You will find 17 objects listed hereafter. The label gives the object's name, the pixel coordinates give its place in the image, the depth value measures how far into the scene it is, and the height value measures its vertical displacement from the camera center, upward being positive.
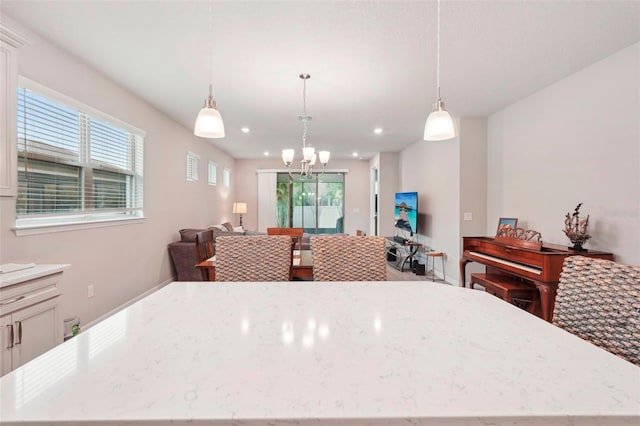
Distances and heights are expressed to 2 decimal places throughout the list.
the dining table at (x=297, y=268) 2.24 -0.46
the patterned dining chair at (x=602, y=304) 0.91 -0.32
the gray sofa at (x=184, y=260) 4.14 -0.71
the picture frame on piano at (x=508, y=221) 3.39 -0.11
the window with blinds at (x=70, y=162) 2.20 +0.44
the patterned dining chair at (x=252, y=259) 1.74 -0.29
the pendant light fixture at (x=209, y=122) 1.55 +0.48
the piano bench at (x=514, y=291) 2.64 -0.74
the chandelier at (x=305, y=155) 3.16 +0.67
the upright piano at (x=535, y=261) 2.36 -0.45
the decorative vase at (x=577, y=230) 2.52 -0.15
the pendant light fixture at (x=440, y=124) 1.46 +0.45
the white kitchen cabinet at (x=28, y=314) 1.60 -0.62
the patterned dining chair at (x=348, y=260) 1.75 -0.30
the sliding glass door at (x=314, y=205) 8.31 +0.18
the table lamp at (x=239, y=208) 7.31 +0.07
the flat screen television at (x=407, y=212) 5.45 -0.01
